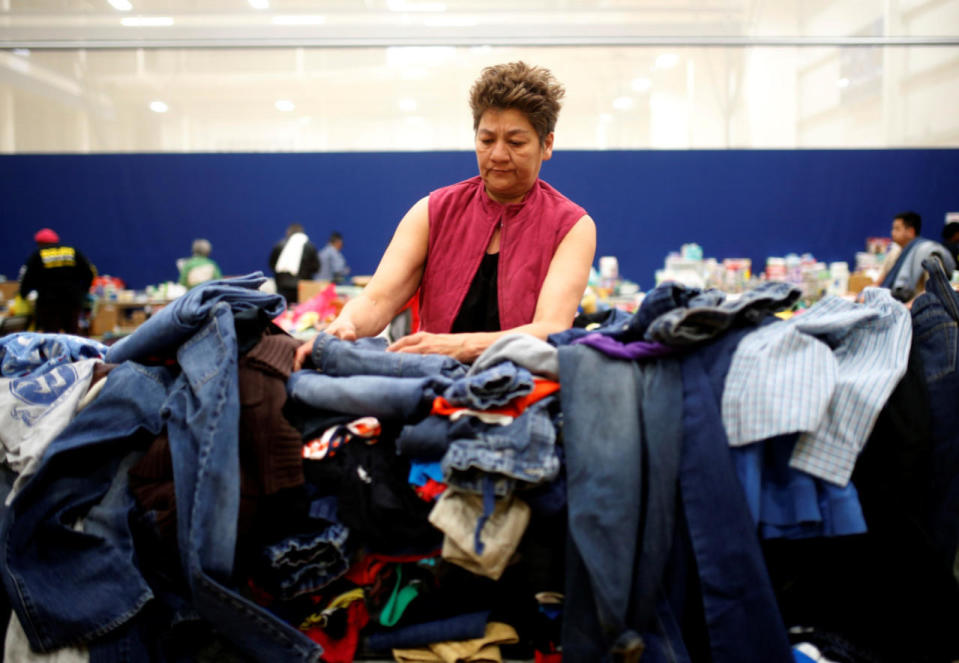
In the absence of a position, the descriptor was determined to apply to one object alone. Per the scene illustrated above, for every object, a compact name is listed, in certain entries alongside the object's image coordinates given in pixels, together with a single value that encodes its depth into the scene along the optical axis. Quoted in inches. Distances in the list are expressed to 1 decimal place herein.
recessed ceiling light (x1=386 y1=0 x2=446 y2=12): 334.3
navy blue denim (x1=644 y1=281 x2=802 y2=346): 42.8
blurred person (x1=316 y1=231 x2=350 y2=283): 335.9
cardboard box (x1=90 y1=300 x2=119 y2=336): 275.3
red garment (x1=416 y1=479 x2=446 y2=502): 41.8
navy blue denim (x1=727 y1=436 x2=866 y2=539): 40.9
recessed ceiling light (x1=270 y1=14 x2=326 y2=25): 331.3
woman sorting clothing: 63.4
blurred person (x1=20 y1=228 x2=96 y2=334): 235.6
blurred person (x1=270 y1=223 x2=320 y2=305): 306.2
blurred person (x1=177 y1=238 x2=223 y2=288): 305.3
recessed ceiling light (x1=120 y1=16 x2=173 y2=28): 328.8
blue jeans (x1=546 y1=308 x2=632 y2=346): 50.6
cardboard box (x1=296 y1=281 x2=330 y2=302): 243.5
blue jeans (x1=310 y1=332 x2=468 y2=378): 48.3
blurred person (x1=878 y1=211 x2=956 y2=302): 202.5
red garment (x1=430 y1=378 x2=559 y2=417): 43.1
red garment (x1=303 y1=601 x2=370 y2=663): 44.1
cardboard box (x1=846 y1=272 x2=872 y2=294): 268.8
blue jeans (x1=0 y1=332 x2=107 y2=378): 49.9
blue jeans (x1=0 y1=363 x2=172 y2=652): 39.6
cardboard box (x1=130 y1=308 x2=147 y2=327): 281.7
